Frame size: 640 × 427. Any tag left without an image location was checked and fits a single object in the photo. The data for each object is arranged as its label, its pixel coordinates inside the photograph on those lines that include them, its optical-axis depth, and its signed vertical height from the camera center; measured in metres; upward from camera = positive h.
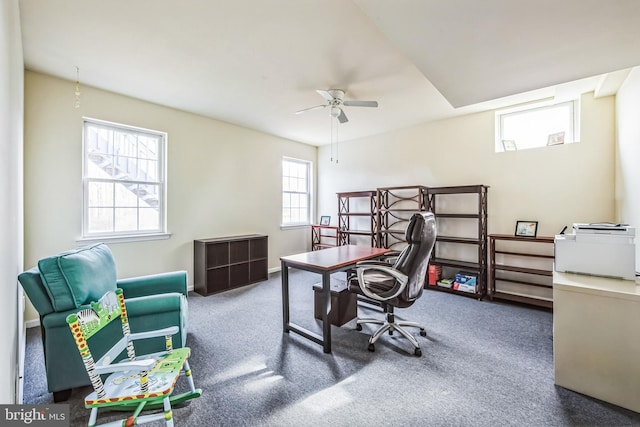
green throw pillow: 1.72 -0.46
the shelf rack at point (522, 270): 3.44 -0.77
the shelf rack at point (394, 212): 4.74 -0.01
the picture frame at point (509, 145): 3.87 +0.98
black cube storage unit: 3.98 -0.84
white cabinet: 1.68 -0.85
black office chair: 2.30 -0.58
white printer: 1.91 -0.30
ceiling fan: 3.02 +1.34
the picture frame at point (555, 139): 3.54 +0.99
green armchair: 1.71 -0.68
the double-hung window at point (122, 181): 3.26 +0.39
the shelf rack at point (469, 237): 3.80 -0.41
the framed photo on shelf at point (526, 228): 3.60 -0.23
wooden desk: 2.37 -0.52
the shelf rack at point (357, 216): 5.07 -0.10
